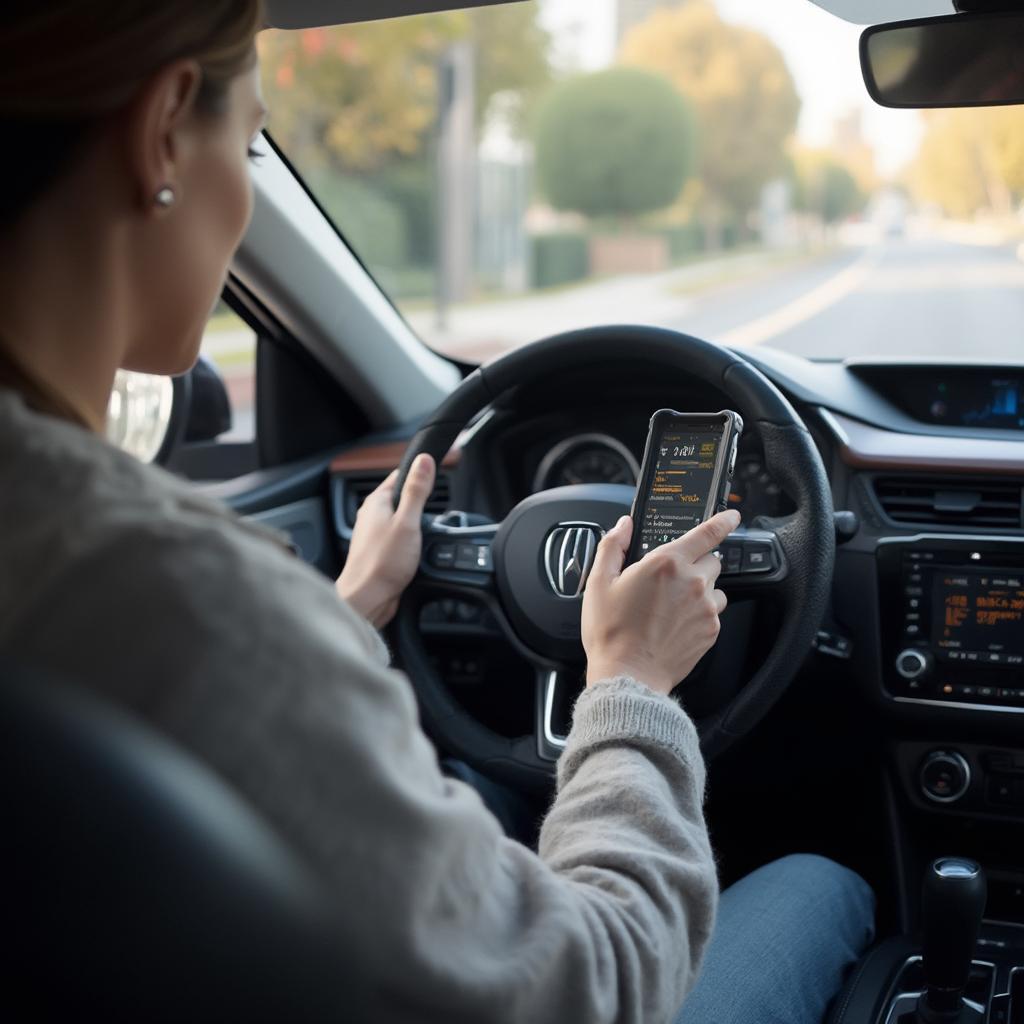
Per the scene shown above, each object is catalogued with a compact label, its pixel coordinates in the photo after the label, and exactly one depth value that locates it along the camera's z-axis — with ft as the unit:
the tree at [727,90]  71.77
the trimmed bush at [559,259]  77.00
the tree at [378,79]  48.80
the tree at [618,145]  72.38
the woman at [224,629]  2.65
